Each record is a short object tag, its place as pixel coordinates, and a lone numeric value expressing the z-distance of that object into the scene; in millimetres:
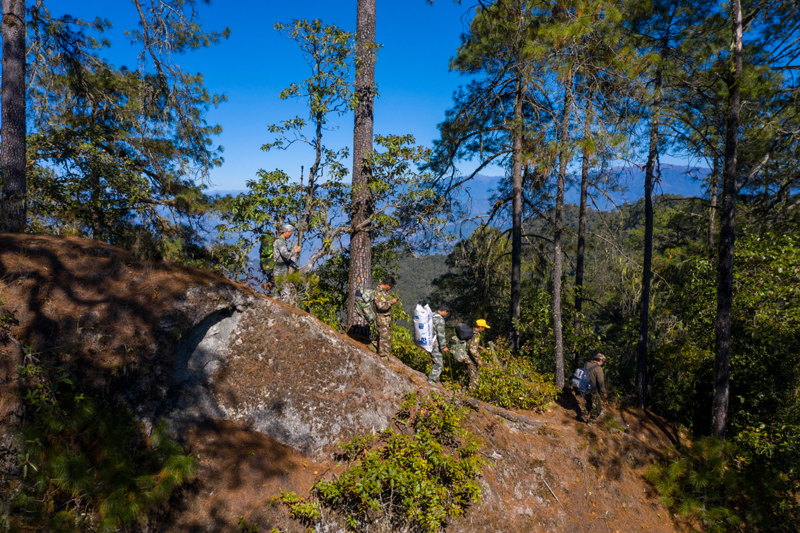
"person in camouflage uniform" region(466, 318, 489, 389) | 7551
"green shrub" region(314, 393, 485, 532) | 4613
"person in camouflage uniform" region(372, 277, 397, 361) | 6875
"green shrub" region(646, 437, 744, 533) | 6723
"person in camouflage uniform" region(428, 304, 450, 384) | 7047
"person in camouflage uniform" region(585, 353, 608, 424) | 7934
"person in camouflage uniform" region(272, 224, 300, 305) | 7285
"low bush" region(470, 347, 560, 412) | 7820
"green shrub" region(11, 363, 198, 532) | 3512
